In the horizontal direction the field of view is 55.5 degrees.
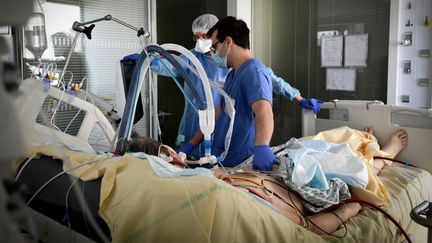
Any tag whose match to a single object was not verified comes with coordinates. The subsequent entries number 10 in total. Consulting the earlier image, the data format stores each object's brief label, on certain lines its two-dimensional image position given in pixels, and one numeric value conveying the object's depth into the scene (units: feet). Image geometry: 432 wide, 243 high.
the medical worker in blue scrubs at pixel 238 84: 7.05
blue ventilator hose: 5.40
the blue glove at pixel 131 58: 7.63
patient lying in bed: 5.04
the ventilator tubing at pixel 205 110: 5.15
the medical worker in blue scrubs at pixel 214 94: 9.29
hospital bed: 3.75
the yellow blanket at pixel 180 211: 3.72
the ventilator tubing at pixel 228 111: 6.10
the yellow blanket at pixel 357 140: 7.97
